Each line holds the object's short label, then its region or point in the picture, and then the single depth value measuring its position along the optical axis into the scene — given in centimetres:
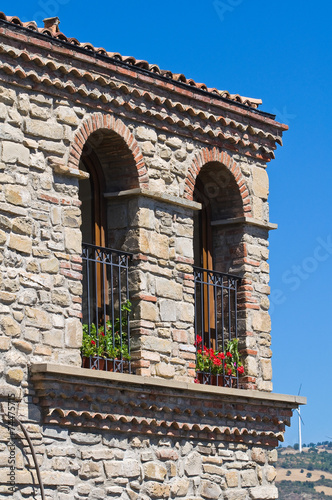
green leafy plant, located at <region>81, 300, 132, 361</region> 1370
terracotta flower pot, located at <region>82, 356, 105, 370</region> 1368
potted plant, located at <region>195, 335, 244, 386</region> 1530
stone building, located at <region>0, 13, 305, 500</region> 1277
